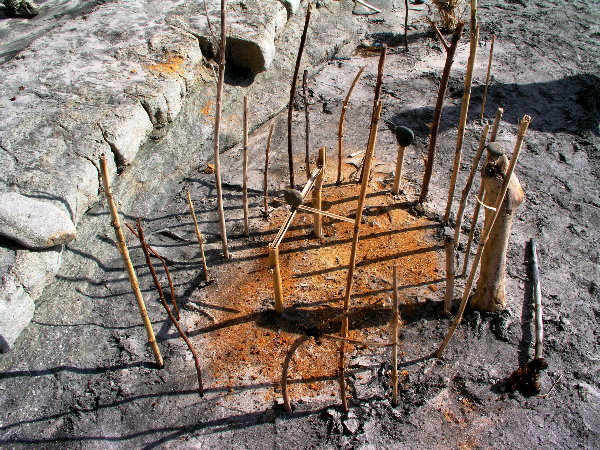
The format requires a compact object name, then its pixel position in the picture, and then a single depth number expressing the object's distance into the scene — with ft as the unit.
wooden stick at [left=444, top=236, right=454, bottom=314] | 8.50
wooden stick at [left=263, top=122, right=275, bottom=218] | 11.08
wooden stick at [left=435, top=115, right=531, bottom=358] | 6.82
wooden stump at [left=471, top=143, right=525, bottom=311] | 8.30
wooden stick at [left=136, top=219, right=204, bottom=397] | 7.35
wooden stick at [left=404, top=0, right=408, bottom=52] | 17.29
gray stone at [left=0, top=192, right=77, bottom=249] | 9.11
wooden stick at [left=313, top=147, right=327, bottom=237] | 9.80
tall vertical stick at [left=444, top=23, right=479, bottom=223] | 8.85
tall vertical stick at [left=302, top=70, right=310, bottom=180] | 11.32
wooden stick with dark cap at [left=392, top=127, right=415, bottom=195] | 10.82
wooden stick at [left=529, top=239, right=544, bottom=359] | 8.86
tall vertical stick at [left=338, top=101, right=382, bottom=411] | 6.48
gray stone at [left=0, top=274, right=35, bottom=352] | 8.61
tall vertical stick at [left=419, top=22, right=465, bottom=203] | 9.39
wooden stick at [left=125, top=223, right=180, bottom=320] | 8.99
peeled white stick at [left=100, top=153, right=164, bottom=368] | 6.63
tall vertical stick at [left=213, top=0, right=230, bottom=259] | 8.13
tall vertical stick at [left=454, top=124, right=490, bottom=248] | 8.86
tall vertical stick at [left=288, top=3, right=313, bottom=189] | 9.84
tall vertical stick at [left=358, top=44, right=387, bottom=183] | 8.36
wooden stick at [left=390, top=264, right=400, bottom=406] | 7.10
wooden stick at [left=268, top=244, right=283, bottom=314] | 8.51
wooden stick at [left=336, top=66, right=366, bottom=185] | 11.06
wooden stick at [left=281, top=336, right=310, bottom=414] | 7.07
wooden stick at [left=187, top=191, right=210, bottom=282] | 9.52
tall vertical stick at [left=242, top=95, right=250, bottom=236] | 9.84
